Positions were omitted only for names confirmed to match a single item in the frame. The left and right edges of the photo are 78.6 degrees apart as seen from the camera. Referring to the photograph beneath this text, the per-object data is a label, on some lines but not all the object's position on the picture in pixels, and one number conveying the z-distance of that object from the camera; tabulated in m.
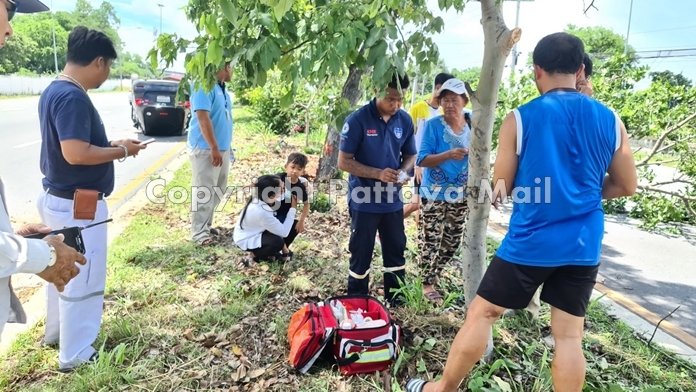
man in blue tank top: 1.84
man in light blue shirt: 4.14
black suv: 12.37
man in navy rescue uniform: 2.93
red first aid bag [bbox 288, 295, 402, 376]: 2.40
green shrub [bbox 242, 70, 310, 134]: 11.88
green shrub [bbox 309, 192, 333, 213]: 5.63
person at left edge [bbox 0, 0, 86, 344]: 1.46
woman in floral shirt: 3.20
